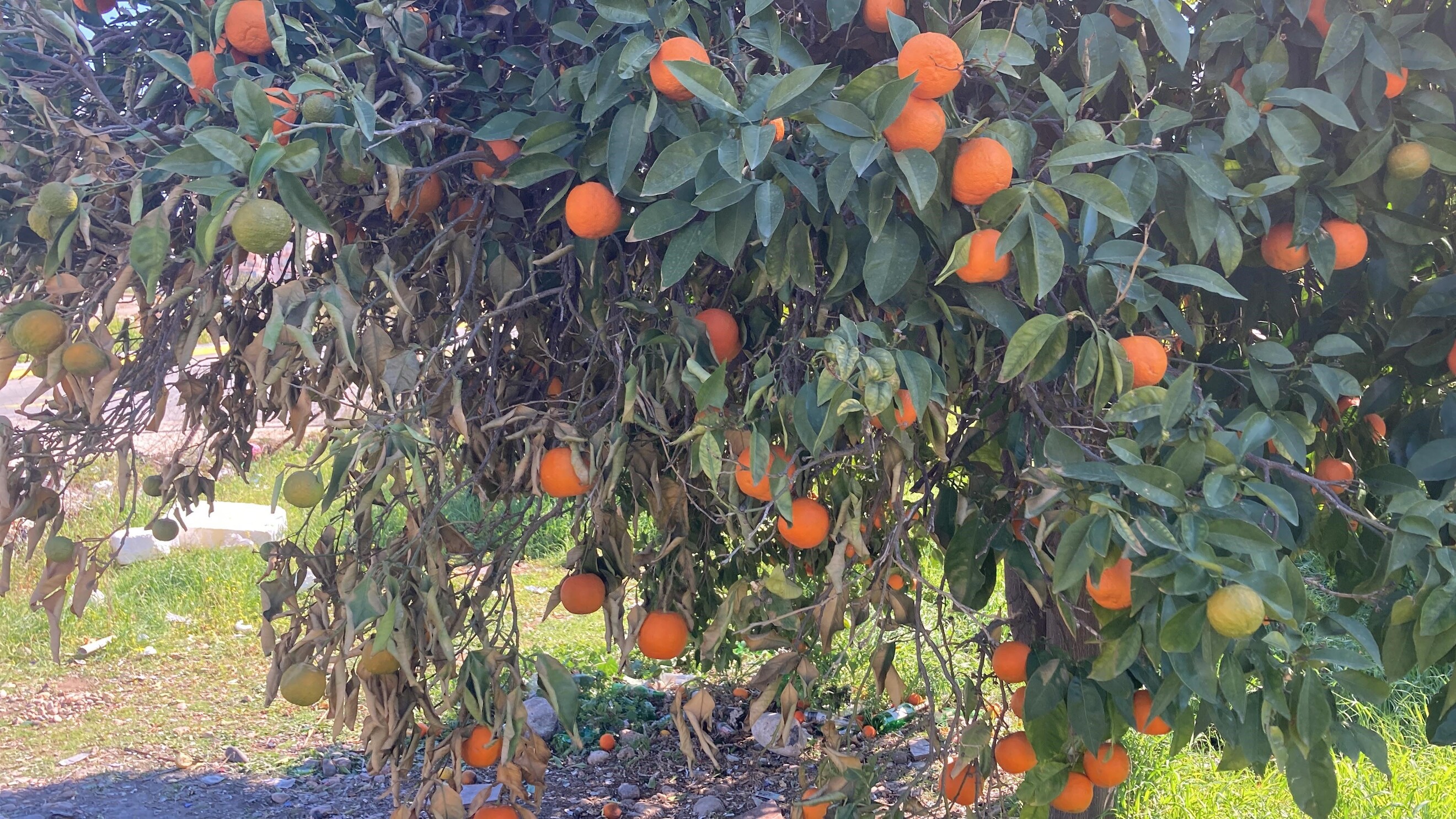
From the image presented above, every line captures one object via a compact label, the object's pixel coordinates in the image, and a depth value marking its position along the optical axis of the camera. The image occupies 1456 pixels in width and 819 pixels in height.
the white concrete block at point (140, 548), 5.28
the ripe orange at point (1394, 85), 1.27
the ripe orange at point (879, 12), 1.30
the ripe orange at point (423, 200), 1.44
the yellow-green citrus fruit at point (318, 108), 1.15
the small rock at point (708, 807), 3.09
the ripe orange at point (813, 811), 1.55
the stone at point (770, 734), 3.05
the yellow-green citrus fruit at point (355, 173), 1.24
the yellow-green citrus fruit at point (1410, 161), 1.25
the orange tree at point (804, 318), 1.06
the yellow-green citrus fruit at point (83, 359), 1.32
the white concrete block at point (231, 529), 5.44
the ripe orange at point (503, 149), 1.40
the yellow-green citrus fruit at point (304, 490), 1.28
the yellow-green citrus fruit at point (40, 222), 1.25
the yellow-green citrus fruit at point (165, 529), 1.77
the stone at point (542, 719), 3.68
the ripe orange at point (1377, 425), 1.66
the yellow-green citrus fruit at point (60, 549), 1.66
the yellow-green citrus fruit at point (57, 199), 1.19
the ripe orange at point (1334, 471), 1.51
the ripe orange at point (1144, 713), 1.35
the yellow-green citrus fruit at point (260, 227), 1.09
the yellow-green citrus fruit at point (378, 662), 1.35
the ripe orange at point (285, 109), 1.21
